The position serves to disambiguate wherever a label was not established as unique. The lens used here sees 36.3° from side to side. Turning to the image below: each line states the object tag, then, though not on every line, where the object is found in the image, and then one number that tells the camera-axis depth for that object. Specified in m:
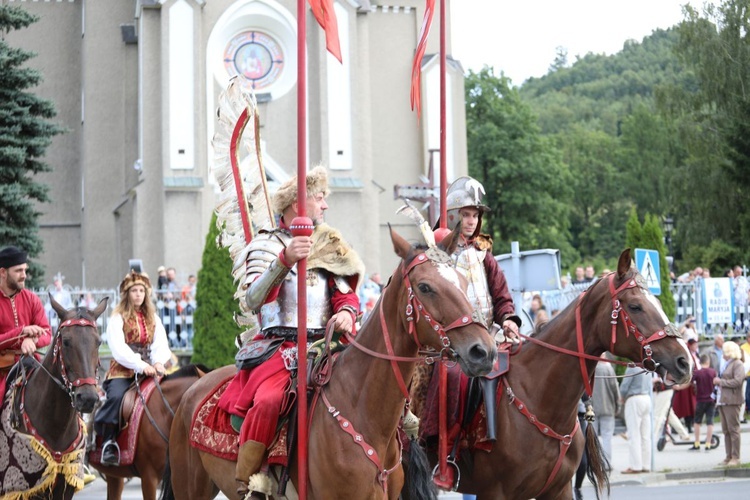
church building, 32.97
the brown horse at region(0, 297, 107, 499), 9.38
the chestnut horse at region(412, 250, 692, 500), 7.96
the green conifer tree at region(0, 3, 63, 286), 24.78
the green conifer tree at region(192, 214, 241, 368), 23.59
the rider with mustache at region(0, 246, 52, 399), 9.66
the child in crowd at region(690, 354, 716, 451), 19.73
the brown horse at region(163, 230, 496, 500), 6.08
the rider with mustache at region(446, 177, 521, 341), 8.64
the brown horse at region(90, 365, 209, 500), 11.07
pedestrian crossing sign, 15.34
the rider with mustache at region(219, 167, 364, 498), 6.77
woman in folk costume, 11.22
